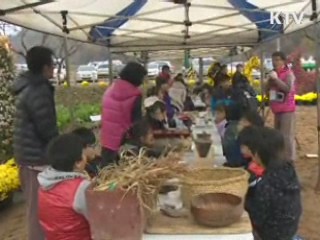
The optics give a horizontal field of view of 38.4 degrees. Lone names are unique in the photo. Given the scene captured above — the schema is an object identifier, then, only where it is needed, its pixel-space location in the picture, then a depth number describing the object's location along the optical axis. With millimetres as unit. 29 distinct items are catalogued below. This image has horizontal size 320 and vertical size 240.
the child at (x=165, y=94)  5256
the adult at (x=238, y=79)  5487
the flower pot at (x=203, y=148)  2868
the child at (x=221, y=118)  3799
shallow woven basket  1905
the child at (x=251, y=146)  2250
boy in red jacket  1840
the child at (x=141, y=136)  2996
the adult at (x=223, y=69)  6522
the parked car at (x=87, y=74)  22975
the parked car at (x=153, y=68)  22545
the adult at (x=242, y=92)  4156
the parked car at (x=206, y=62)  25086
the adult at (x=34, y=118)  2717
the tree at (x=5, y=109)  5483
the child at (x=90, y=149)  2776
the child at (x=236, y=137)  2934
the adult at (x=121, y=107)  3336
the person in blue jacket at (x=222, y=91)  4768
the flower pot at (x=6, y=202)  4610
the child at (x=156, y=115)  3895
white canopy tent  4260
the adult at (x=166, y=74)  6770
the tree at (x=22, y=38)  13176
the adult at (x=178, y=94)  6189
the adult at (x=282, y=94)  5031
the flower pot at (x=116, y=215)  1604
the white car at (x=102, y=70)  24368
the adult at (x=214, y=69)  7906
